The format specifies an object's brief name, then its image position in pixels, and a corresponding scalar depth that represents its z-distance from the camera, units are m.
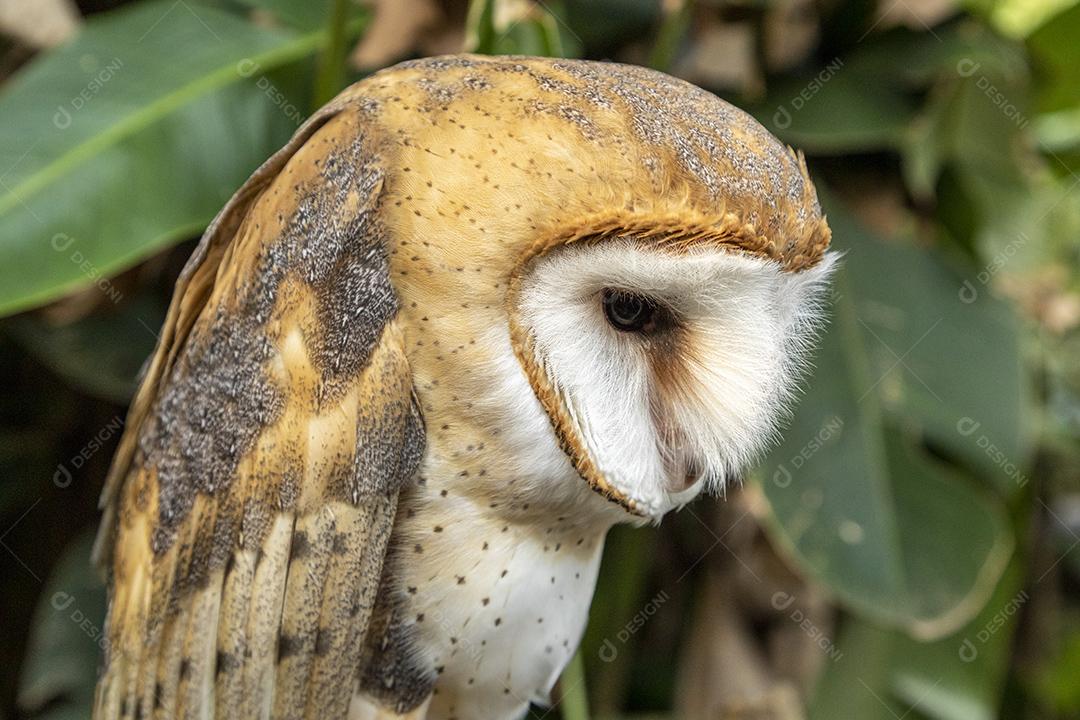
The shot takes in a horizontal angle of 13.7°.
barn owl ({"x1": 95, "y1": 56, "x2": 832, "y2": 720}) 0.99
